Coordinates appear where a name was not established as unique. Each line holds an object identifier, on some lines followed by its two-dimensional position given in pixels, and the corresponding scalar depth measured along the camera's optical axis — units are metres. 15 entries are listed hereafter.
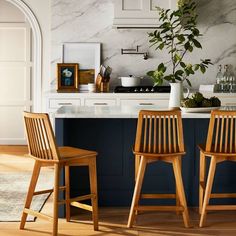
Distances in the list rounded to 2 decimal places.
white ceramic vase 4.80
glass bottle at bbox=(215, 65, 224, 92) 7.11
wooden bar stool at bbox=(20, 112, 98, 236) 3.93
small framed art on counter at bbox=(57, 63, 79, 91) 7.21
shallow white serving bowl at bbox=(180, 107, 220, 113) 4.54
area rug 4.66
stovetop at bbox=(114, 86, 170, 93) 6.84
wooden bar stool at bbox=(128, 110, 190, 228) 4.13
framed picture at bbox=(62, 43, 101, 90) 7.28
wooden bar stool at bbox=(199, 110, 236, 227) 4.18
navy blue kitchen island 4.74
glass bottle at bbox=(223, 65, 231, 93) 7.10
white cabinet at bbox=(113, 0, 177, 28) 6.88
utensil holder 7.03
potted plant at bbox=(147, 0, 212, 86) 6.79
